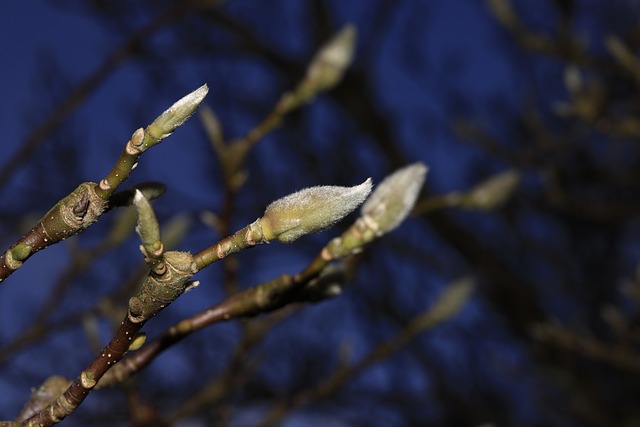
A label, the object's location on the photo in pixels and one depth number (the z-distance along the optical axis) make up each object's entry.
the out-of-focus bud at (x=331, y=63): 0.98
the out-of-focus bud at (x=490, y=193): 1.05
